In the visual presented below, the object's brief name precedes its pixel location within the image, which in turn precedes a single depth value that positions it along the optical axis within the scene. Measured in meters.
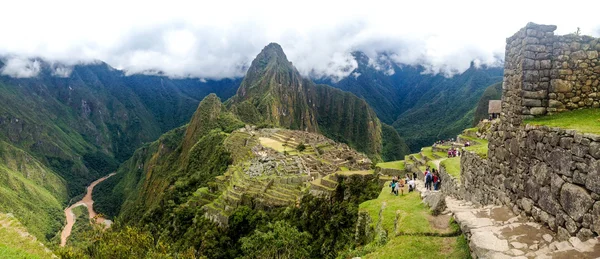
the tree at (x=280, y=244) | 23.89
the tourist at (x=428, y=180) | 19.88
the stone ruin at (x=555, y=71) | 7.70
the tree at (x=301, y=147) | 68.66
